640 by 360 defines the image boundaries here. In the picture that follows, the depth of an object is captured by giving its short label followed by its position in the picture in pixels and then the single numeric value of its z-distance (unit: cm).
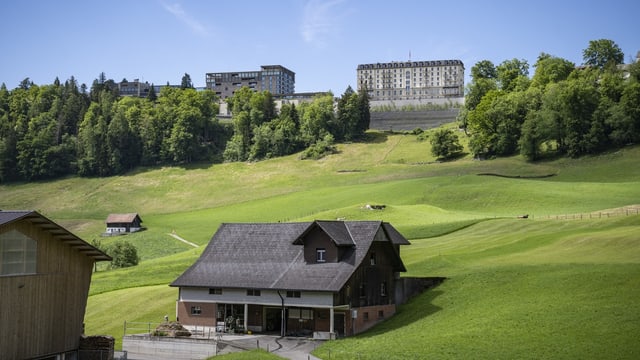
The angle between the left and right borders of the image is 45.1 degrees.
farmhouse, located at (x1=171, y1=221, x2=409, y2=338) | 4659
